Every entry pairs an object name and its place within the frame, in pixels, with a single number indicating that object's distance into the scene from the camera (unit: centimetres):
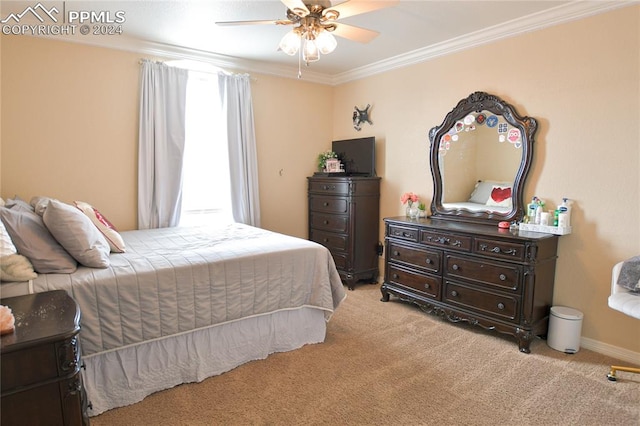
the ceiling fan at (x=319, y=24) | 209
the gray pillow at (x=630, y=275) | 235
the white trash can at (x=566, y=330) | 277
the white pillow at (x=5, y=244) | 182
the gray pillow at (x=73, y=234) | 209
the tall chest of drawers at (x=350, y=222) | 427
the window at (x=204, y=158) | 404
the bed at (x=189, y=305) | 204
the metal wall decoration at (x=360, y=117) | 459
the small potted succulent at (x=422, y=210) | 391
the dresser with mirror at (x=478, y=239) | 284
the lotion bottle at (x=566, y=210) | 285
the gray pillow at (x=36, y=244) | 198
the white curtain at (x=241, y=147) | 418
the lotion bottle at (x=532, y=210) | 304
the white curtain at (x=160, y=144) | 367
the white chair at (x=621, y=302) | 218
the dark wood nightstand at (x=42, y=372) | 130
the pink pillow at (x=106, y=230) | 258
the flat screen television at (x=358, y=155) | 443
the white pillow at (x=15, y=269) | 183
